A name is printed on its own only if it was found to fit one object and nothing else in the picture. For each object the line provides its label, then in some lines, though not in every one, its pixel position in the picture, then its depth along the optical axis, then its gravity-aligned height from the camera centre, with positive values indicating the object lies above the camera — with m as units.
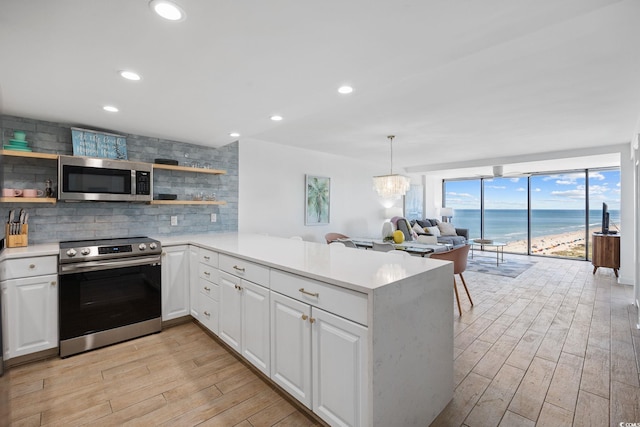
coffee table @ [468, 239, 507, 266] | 6.11 -0.62
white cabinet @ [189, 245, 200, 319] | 3.01 -0.72
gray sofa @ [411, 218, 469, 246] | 7.14 -0.59
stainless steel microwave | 2.71 +0.32
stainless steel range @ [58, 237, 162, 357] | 2.46 -0.72
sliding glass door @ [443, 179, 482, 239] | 9.00 +0.35
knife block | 2.52 -0.24
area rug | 5.58 -1.10
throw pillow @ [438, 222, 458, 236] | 7.78 -0.42
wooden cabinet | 5.12 -0.65
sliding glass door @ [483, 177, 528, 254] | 8.25 +0.08
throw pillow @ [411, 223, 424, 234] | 7.03 -0.38
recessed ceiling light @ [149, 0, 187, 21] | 1.30 +0.93
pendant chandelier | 5.11 +0.50
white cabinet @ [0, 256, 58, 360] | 2.28 -0.74
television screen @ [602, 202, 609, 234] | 5.39 -0.10
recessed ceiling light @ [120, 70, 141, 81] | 1.95 +0.93
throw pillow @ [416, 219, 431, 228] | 7.52 -0.25
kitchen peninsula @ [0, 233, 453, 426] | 1.39 -0.65
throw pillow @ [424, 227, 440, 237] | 7.23 -0.42
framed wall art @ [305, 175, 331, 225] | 5.28 +0.24
